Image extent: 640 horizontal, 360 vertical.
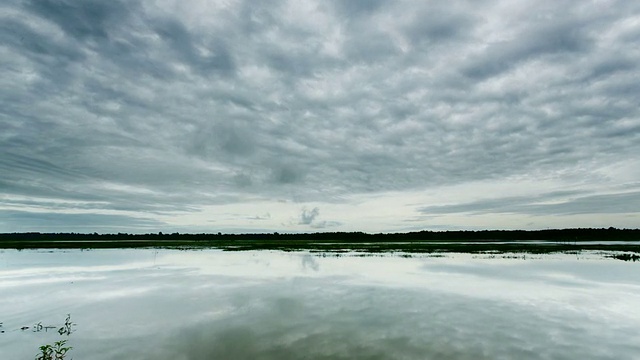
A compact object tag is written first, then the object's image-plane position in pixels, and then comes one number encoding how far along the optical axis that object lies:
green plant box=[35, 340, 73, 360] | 10.39
